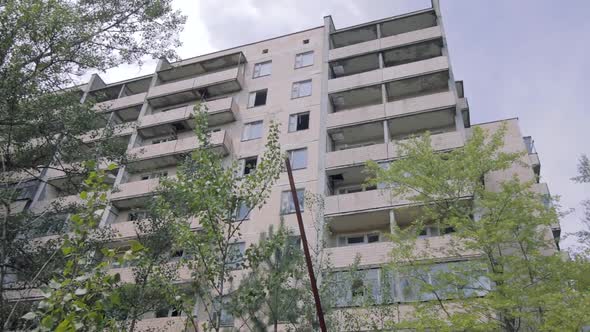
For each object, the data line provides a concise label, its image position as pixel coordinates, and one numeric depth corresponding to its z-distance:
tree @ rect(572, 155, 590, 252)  19.84
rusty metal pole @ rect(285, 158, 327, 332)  7.41
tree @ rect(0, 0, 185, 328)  12.70
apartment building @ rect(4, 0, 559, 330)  20.89
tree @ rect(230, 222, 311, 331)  9.09
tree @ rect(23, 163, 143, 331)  3.76
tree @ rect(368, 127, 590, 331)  10.88
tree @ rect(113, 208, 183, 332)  14.70
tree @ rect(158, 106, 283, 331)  9.61
